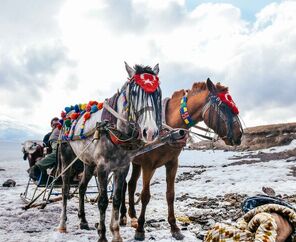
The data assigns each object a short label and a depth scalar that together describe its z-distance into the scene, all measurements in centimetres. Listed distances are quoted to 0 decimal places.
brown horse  644
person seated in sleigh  878
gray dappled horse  509
